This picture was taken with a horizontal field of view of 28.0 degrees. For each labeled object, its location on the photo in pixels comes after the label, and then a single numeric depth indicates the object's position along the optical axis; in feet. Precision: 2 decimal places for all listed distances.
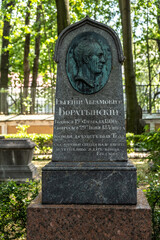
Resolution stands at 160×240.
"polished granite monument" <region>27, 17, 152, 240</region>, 11.84
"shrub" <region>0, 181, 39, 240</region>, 13.58
